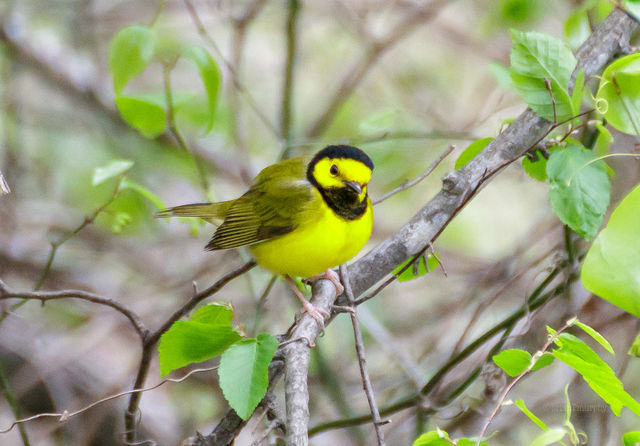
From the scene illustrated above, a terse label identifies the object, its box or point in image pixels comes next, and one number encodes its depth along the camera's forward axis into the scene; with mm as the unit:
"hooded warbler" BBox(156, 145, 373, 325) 5562
